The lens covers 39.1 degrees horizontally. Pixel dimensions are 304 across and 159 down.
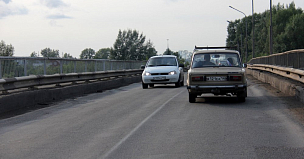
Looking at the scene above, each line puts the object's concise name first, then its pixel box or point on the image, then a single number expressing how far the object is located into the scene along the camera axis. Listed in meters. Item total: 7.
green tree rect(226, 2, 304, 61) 89.38
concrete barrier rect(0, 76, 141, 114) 11.89
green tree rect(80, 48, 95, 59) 191.12
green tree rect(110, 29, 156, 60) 118.27
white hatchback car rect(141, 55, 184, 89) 21.01
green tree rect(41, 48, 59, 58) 105.17
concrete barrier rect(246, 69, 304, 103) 12.76
